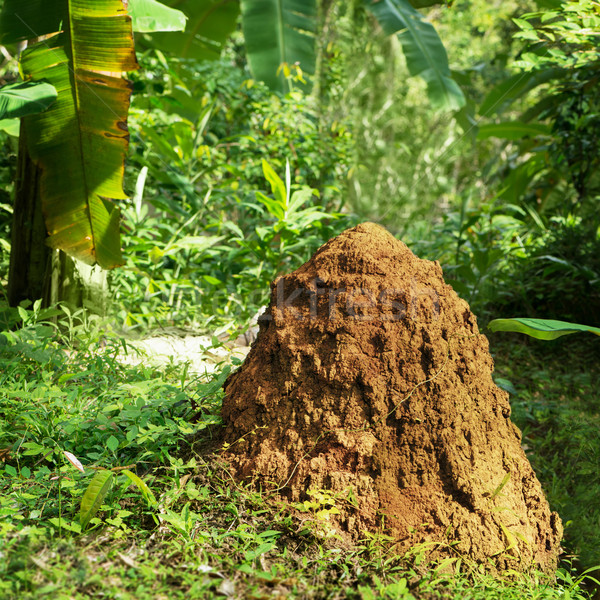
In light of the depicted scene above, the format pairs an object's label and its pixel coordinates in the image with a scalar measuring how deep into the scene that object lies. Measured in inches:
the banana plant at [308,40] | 201.3
